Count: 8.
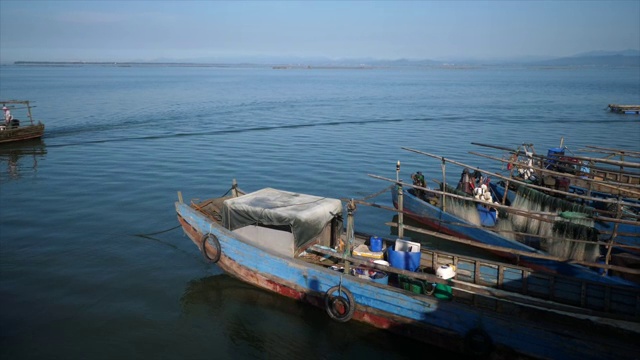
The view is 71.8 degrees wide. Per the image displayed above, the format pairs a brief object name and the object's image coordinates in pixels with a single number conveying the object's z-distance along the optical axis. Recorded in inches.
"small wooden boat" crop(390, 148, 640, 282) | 502.0
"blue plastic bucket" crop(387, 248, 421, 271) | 469.1
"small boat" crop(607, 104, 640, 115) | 2096.5
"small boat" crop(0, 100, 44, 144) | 1337.5
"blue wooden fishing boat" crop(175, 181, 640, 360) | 365.7
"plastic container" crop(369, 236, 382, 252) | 515.8
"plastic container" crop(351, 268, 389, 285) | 454.0
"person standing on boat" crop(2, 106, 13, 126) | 1338.3
